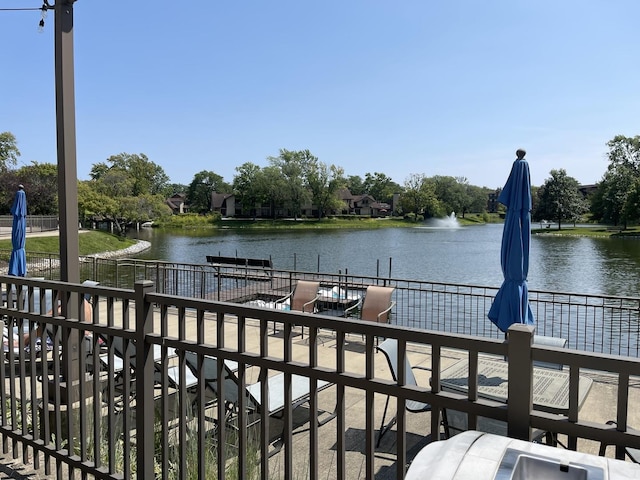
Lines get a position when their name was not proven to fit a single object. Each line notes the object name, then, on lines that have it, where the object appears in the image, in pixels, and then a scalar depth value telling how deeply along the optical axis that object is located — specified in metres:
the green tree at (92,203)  49.94
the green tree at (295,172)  88.56
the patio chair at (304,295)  8.42
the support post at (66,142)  4.13
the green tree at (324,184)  91.38
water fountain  101.31
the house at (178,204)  114.56
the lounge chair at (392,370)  3.41
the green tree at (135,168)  86.83
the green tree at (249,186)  89.94
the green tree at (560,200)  83.81
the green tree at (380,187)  127.94
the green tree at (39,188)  49.22
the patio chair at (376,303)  7.39
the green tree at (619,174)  71.38
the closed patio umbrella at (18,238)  9.26
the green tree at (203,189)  113.07
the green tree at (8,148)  53.90
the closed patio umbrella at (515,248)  5.27
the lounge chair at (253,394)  3.73
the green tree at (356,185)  135.62
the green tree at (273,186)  87.88
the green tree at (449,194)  112.49
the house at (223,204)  102.60
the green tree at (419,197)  104.75
